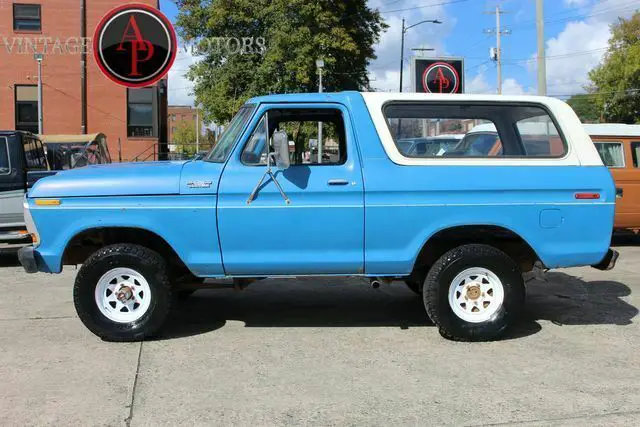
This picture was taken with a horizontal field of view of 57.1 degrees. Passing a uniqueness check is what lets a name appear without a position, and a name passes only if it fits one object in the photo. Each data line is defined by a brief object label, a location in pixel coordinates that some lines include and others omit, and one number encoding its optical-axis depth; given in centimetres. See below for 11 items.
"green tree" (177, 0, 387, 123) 2662
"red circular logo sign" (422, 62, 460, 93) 1240
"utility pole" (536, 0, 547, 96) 1511
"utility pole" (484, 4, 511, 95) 4572
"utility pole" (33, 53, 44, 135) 2734
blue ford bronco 515
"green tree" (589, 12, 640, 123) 4538
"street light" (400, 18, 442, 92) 3965
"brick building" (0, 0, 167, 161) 3003
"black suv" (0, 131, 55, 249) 956
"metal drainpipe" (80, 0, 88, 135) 1945
